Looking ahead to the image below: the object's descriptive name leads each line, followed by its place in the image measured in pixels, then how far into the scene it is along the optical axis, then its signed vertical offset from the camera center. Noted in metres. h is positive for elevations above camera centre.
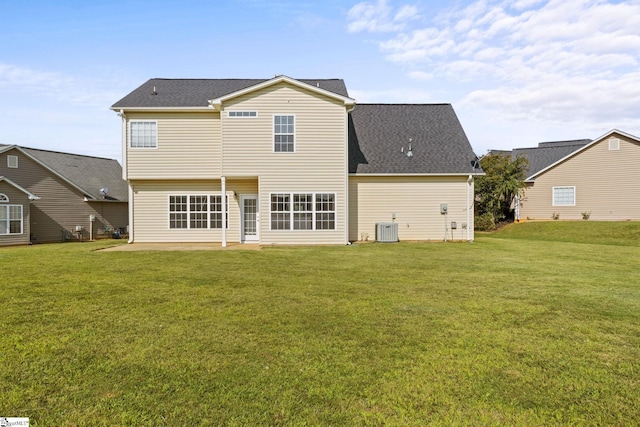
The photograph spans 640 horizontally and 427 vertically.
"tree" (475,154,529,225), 25.94 +1.82
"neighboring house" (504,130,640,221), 24.88 +1.65
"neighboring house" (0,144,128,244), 21.28 +1.05
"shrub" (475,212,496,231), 25.59 -0.85
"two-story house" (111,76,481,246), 16.48 +1.76
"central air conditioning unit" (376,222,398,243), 17.55 -1.01
